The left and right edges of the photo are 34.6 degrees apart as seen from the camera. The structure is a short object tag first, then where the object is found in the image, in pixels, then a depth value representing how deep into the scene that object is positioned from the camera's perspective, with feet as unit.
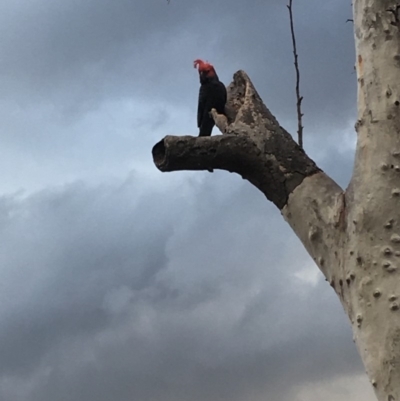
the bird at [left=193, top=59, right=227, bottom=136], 19.00
